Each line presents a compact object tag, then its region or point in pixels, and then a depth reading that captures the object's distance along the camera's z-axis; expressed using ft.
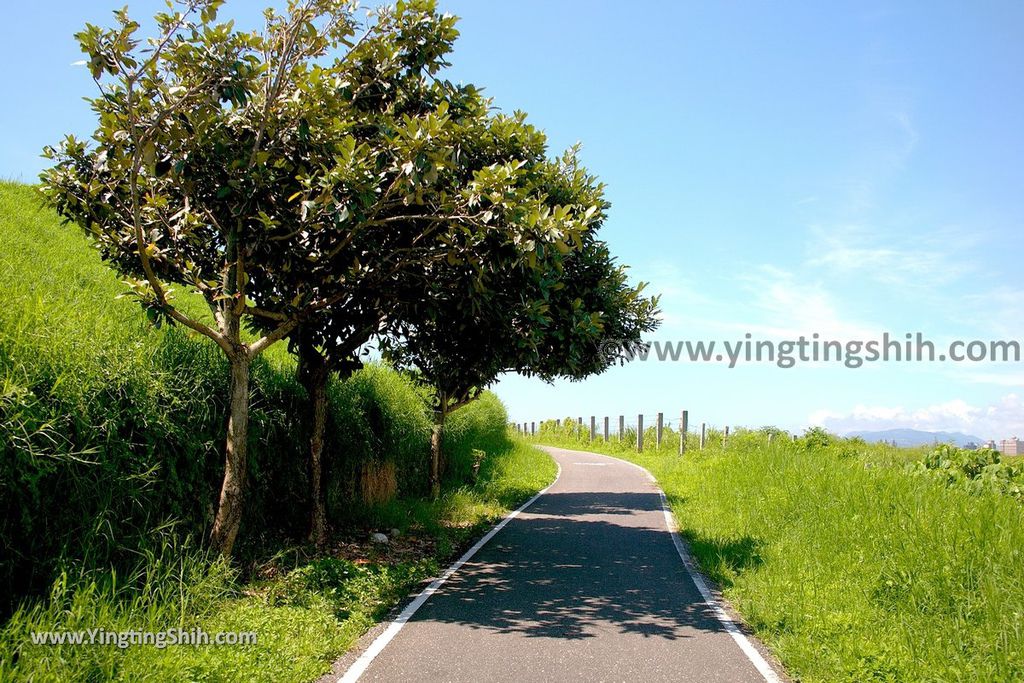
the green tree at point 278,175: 25.63
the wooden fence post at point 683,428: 108.37
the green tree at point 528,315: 31.09
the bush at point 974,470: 35.99
